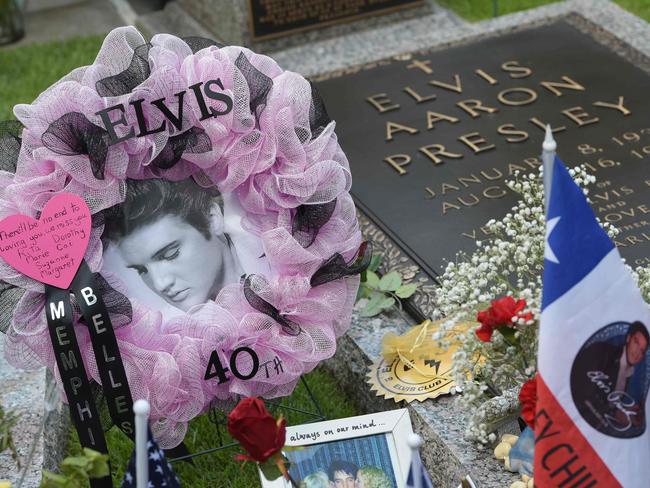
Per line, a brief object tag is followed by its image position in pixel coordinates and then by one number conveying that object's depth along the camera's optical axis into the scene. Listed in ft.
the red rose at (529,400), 7.33
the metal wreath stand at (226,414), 8.83
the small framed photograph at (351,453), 8.50
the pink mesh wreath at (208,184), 8.46
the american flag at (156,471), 6.73
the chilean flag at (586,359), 6.61
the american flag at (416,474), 6.37
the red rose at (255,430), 6.57
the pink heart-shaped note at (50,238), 8.38
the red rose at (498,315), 7.61
